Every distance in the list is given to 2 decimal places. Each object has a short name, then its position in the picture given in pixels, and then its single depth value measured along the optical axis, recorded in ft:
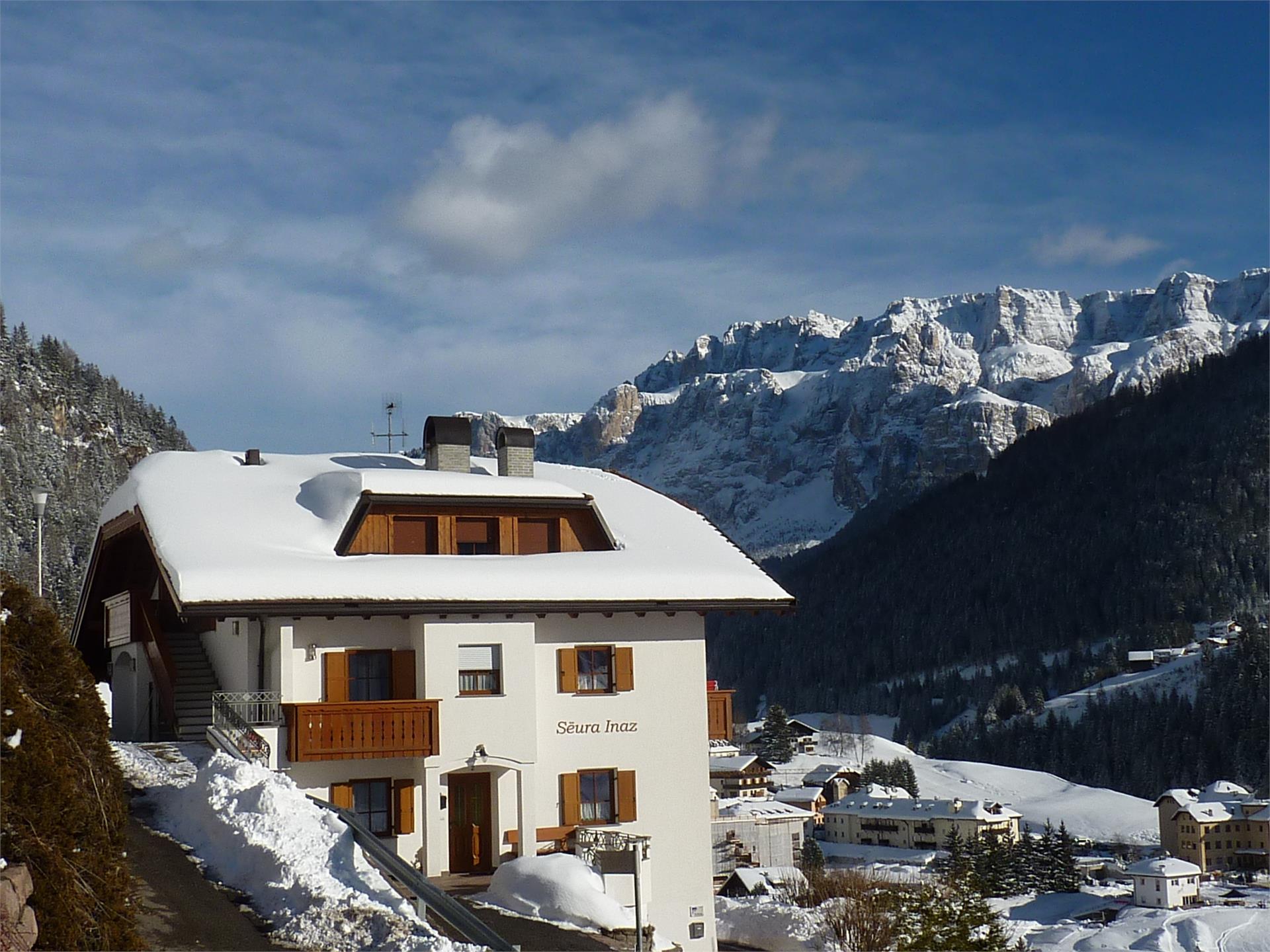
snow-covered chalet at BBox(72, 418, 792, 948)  76.69
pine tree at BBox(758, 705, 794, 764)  563.07
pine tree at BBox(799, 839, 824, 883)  315.99
